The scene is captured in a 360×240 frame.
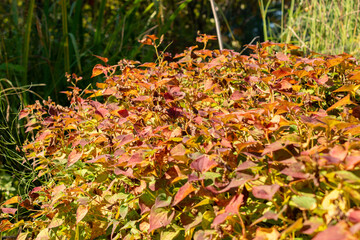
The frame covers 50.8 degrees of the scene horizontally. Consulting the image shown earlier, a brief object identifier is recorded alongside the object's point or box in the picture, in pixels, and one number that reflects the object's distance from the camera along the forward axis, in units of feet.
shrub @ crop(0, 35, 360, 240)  3.10
